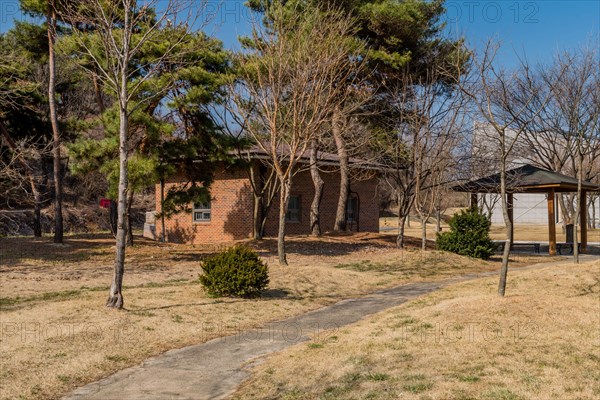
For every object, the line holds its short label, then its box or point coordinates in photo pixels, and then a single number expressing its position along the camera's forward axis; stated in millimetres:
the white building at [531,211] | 66438
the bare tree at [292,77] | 19078
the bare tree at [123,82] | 12680
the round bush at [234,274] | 14625
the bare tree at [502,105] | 13312
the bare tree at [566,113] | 29516
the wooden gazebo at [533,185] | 27344
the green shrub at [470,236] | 24594
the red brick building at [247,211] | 30297
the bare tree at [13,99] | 18877
